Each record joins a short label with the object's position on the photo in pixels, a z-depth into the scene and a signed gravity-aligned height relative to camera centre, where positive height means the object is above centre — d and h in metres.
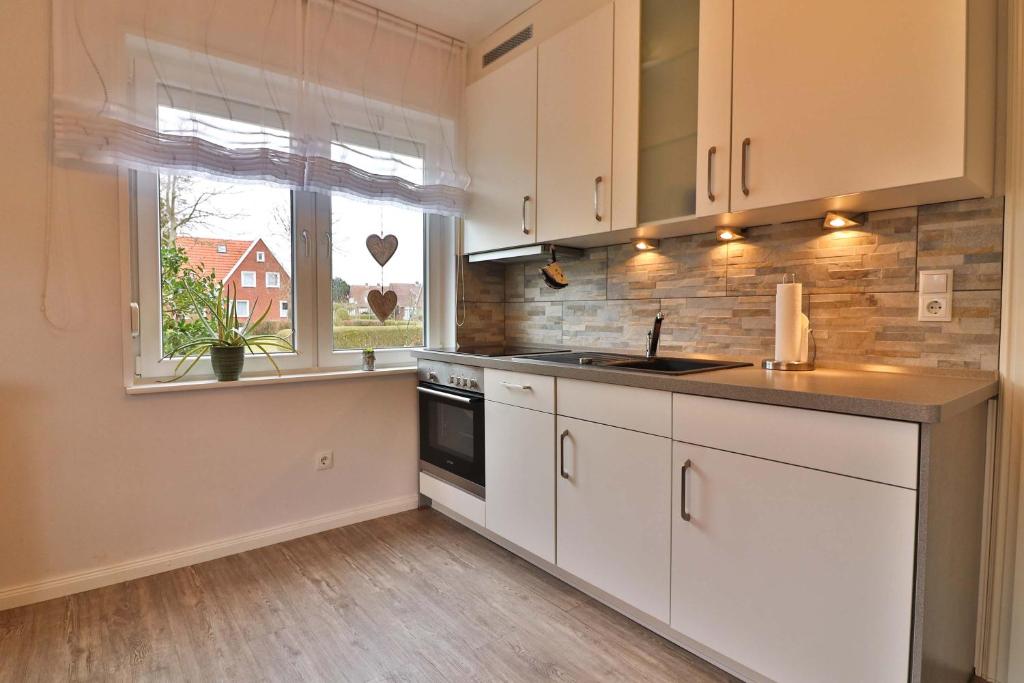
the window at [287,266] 2.28 +0.25
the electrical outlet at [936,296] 1.58 +0.08
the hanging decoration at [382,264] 2.83 +0.29
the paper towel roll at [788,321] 1.74 +0.00
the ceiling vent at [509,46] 2.59 +1.38
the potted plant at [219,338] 2.35 -0.10
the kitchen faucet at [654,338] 2.18 -0.07
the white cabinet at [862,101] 1.31 +0.60
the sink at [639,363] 2.14 -0.17
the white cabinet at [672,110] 1.76 +0.75
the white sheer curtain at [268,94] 2.02 +0.99
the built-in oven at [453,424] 2.50 -0.53
